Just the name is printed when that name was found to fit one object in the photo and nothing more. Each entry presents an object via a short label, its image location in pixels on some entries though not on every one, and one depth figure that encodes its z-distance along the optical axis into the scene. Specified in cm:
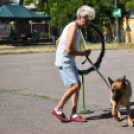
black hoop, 612
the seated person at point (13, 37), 3005
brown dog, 511
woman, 523
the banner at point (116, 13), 2746
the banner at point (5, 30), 3048
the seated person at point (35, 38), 3050
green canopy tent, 2866
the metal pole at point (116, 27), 2778
